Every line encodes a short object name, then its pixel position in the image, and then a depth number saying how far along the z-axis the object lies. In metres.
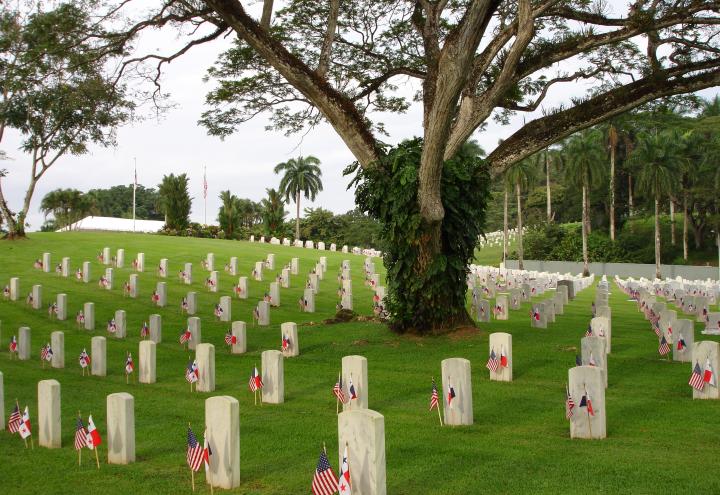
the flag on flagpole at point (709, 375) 10.48
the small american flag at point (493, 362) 12.06
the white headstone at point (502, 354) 12.00
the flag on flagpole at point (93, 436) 8.32
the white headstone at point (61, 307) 21.20
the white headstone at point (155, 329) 17.69
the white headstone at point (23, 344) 16.03
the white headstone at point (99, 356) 14.28
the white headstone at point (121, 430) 8.48
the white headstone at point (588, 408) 8.77
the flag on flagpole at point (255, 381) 11.16
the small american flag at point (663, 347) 13.70
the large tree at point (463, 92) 15.11
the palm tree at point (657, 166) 50.38
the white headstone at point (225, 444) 7.55
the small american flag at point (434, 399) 9.69
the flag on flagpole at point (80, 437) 8.62
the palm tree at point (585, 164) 53.16
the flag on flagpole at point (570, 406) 8.84
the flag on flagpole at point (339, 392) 10.45
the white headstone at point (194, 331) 16.78
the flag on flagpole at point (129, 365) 13.30
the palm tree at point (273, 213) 62.59
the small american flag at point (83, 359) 14.07
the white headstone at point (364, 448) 6.70
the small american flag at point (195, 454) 7.48
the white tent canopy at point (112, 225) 71.31
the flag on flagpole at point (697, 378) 10.54
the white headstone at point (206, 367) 12.45
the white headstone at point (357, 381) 10.53
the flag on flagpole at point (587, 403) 8.74
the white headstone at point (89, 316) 19.75
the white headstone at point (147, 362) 13.32
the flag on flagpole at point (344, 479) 6.47
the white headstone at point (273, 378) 11.39
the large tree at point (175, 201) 56.94
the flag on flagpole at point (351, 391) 10.31
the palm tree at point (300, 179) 67.50
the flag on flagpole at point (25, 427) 9.32
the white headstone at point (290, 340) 15.05
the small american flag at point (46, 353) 15.04
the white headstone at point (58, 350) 15.07
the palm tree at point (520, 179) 56.00
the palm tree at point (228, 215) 57.50
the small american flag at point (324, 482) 6.60
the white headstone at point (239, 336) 15.81
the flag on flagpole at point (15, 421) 9.60
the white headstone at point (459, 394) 9.59
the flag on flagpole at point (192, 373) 12.22
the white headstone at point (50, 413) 9.34
